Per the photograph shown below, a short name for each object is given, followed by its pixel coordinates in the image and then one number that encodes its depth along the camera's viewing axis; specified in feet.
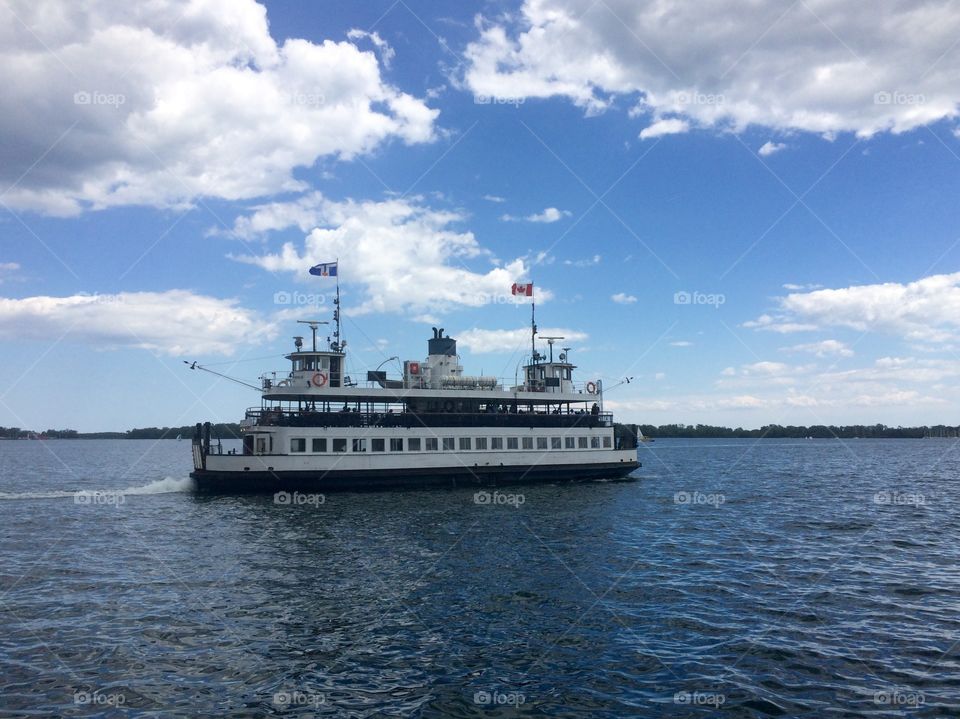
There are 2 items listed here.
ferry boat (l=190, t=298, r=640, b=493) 134.51
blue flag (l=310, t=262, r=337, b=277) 138.92
